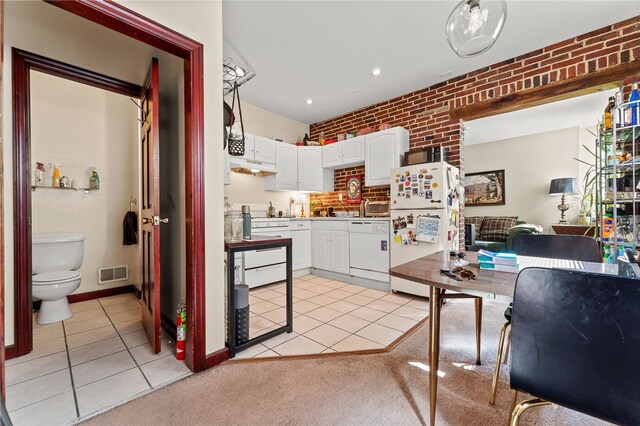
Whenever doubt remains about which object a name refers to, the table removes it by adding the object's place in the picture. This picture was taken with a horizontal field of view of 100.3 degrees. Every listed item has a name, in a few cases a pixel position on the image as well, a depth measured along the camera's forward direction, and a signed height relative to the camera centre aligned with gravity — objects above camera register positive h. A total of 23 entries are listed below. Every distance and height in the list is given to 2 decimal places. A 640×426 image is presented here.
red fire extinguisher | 1.78 -0.81
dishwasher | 3.37 -0.50
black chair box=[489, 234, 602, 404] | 1.42 -0.23
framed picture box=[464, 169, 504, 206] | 6.01 +0.50
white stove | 3.32 -0.63
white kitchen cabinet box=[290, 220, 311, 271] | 3.95 -0.49
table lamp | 4.86 +0.38
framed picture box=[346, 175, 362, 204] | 4.30 +0.36
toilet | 2.27 -0.54
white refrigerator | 2.88 -0.02
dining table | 0.97 -0.28
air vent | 3.05 -0.72
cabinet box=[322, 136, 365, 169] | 3.94 +0.88
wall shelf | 2.68 +0.26
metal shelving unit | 2.05 +0.19
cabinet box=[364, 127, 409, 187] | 3.56 +0.79
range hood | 3.62 +0.63
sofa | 4.44 -0.39
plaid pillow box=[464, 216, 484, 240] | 5.67 -0.25
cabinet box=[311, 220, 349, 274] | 3.77 -0.51
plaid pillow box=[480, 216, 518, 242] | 5.28 -0.36
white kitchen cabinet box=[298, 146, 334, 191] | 4.36 +0.68
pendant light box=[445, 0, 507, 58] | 1.34 +0.97
